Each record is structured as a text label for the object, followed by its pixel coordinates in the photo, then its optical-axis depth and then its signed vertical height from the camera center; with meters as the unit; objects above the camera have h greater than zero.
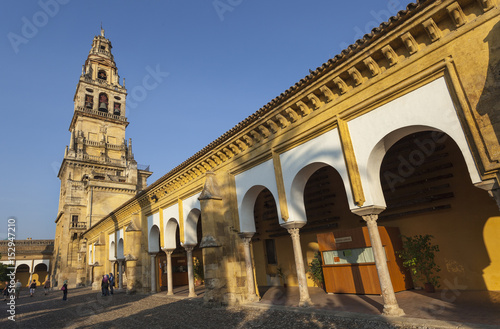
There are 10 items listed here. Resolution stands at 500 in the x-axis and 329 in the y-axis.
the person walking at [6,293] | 24.44 -1.28
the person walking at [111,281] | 19.43 -1.09
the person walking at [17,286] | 20.55 -0.67
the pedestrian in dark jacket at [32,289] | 24.73 -1.22
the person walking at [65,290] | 18.42 -1.24
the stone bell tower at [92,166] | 34.47 +12.52
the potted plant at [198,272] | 18.89 -1.23
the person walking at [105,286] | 18.70 -1.30
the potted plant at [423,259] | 8.28 -0.98
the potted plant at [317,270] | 11.15 -1.22
